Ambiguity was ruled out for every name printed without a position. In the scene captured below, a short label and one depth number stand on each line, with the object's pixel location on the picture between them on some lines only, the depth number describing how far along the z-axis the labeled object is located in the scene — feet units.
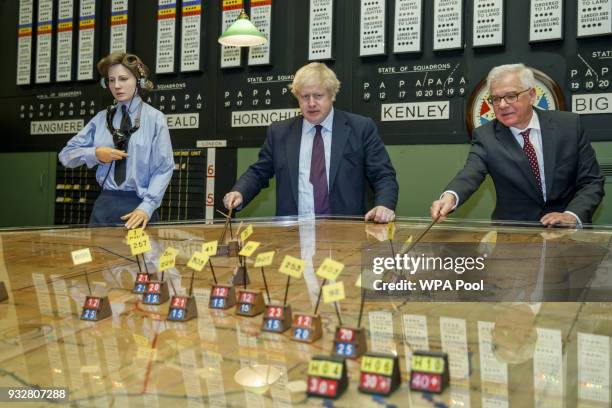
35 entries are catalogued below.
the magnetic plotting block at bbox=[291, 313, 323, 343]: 2.64
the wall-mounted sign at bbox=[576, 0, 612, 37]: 9.02
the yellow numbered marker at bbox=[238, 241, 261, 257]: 3.75
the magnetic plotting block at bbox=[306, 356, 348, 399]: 2.05
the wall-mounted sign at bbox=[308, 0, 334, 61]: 11.19
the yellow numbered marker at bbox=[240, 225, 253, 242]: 4.62
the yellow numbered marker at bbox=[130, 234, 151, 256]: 3.92
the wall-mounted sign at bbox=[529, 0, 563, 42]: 9.40
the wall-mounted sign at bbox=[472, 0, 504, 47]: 9.79
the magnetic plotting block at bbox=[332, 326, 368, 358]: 2.39
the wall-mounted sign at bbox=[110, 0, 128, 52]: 13.30
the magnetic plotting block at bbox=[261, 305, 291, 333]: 2.80
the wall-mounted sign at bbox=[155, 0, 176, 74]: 12.76
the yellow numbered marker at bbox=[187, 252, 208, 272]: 3.50
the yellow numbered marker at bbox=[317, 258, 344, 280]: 2.91
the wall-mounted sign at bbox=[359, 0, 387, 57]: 10.73
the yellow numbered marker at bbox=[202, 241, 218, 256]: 3.73
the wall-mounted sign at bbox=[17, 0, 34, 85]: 14.43
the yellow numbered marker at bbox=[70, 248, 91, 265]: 3.72
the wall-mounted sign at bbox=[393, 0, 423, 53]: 10.40
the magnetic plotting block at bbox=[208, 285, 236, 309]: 3.25
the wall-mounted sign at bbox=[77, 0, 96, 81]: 13.67
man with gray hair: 7.16
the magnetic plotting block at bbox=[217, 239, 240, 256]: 4.98
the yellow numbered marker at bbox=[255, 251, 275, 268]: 3.34
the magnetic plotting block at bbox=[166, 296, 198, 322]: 3.00
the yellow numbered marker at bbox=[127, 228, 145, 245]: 4.03
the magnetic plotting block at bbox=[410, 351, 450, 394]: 2.05
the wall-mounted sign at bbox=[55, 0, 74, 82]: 13.94
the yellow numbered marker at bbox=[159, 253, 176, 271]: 3.44
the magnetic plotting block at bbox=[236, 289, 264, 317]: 3.09
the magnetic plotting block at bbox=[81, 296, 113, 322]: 3.04
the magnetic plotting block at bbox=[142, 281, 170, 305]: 3.36
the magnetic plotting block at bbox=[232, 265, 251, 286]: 3.79
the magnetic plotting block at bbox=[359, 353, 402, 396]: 2.05
